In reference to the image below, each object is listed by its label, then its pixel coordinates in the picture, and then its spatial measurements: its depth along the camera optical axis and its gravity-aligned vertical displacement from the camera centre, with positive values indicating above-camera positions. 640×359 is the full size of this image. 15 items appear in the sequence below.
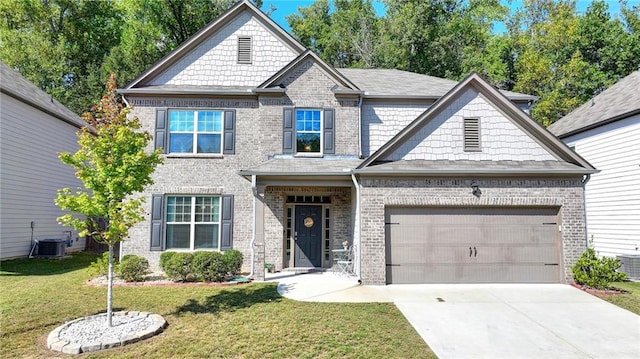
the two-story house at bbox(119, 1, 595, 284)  9.95 +0.99
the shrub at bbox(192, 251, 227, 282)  10.09 -1.86
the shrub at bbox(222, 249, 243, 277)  10.30 -1.75
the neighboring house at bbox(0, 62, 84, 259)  12.86 +1.54
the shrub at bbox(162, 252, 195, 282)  10.12 -1.86
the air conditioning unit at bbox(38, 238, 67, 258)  13.95 -1.84
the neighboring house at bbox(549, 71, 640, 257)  12.12 +1.38
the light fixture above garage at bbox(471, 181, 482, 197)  9.95 +0.34
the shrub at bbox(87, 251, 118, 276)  6.71 -1.23
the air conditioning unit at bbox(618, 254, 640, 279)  10.99 -1.94
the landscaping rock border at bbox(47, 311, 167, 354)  5.55 -2.26
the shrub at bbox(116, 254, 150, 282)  10.16 -1.93
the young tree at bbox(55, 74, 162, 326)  6.39 +0.52
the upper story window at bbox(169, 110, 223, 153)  12.34 +2.47
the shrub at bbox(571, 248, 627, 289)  8.96 -1.77
